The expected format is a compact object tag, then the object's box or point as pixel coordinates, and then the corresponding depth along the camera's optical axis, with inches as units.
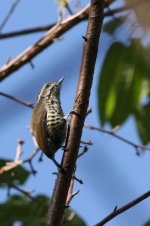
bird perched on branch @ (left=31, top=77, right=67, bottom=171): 224.3
